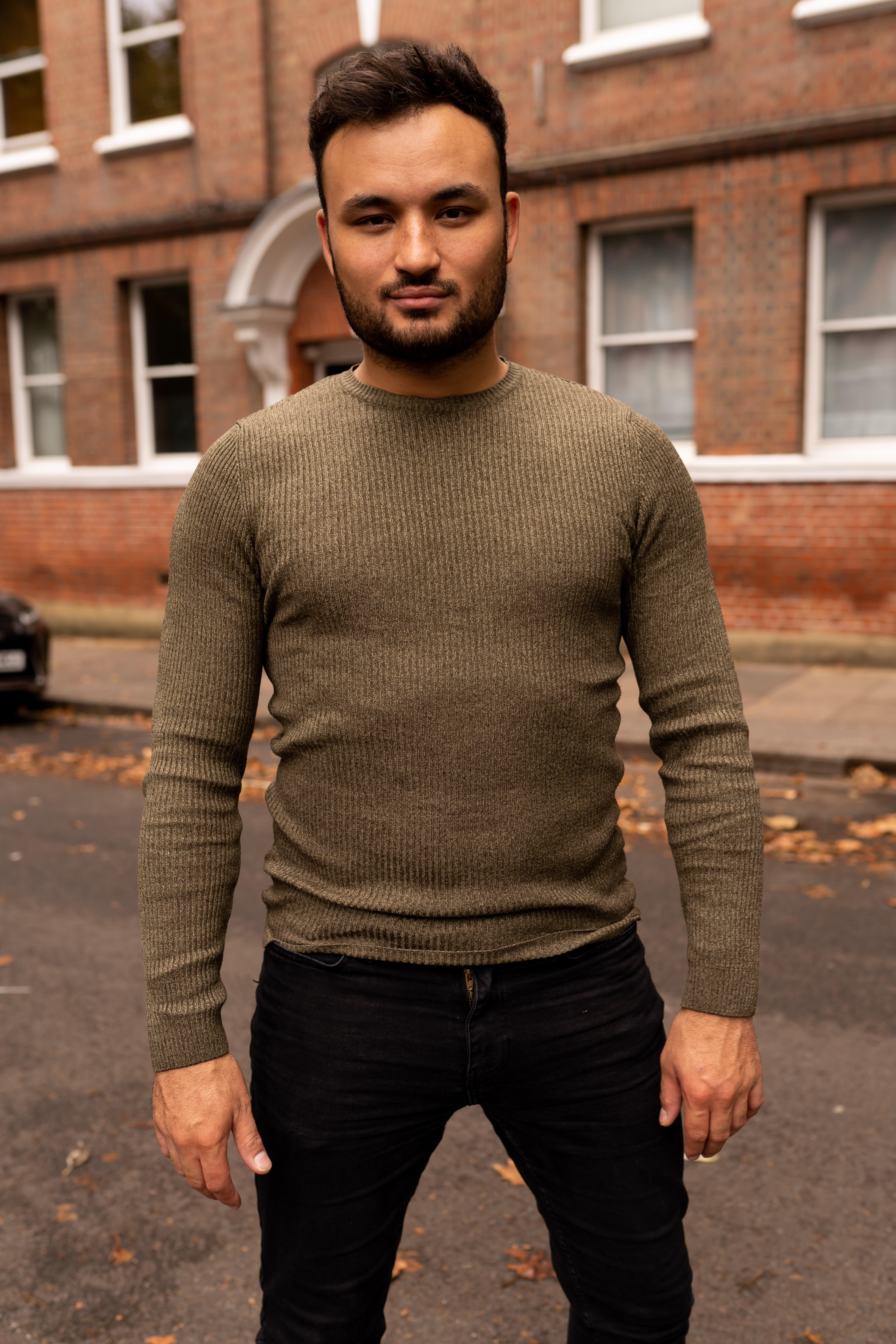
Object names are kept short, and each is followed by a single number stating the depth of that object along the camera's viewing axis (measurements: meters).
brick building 11.00
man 1.69
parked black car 10.32
